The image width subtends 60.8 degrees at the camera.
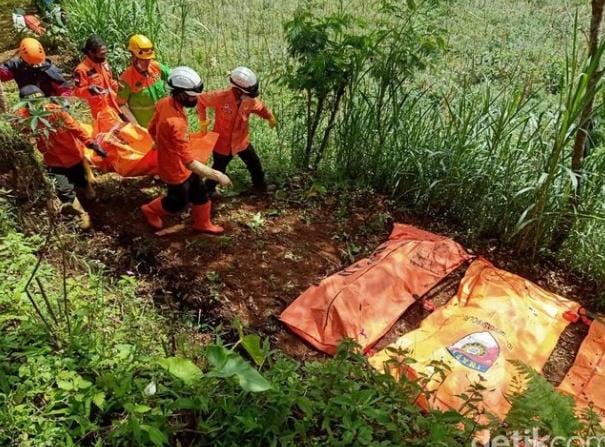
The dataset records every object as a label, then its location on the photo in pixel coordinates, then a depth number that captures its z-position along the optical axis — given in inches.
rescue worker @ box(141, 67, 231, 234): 125.2
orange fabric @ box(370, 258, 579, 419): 105.4
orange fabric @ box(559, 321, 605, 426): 106.9
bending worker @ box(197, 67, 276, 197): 139.8
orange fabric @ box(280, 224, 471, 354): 117.2
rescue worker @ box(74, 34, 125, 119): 155.2
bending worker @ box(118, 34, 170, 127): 160.2
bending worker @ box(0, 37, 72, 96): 135.0
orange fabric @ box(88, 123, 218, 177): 150.9
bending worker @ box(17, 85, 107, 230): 132.9
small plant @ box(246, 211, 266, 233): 148.4
